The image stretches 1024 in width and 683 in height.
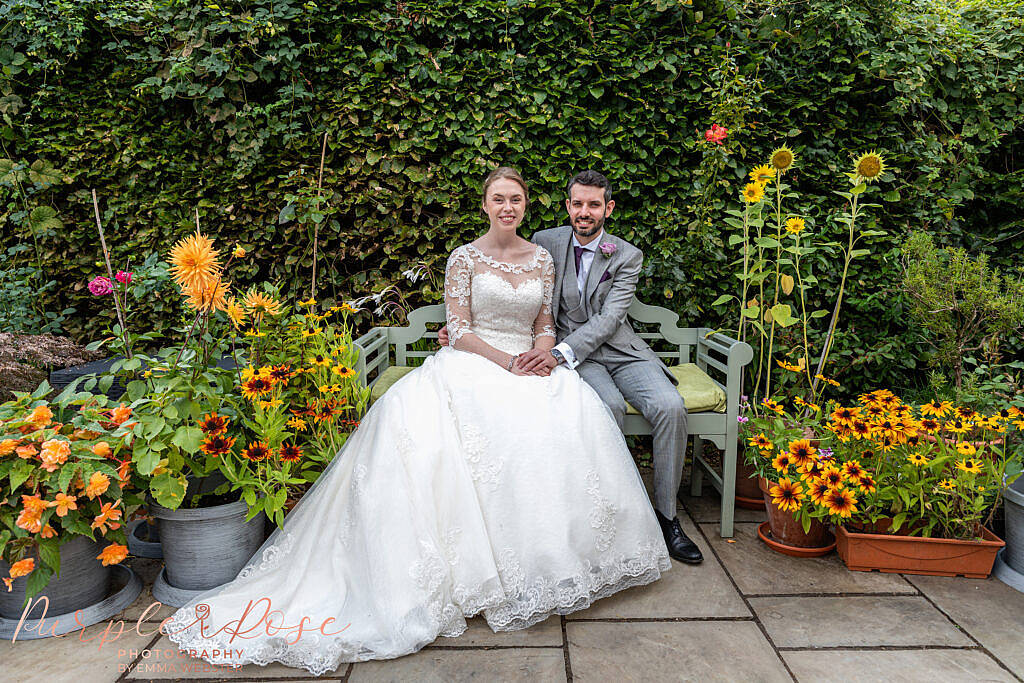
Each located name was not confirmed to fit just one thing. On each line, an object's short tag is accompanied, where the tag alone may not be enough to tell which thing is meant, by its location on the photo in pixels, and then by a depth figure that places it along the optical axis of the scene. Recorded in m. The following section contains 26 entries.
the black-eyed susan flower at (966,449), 2.36
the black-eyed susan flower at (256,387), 2.23
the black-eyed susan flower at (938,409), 2.52
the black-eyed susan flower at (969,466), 2.34
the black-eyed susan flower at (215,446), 2.12
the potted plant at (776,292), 2.99
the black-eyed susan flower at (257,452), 2.18
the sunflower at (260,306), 2.46
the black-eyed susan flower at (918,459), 2.38
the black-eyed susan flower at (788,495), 2.49
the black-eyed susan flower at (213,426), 2.15
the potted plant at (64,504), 1.91
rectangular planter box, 2.47
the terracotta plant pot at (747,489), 3.16
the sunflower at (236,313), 2.40
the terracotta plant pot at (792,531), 2.66
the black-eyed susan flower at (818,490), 2.41
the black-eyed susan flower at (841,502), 2.38
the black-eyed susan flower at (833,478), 2.41
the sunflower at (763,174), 3.00
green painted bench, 2.81
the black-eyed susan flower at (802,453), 2.46
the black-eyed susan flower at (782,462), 2.50
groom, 2.72
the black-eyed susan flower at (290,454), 2.27
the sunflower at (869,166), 2.94
